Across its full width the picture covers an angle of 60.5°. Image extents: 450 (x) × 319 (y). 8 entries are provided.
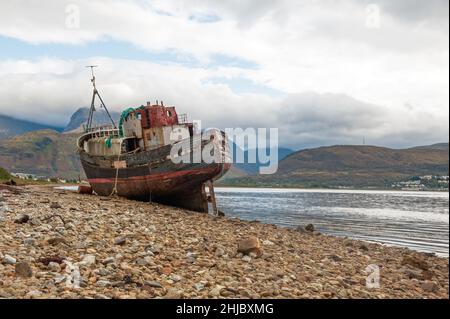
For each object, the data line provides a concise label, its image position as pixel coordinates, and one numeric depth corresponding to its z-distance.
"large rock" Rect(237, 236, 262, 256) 13.52
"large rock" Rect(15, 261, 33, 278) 8.48
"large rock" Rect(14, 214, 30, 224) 13.80
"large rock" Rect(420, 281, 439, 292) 14.92
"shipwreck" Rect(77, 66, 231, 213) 29.50
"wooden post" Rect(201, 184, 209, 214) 30.89
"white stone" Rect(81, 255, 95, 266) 9.80
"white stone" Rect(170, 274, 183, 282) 9.54
